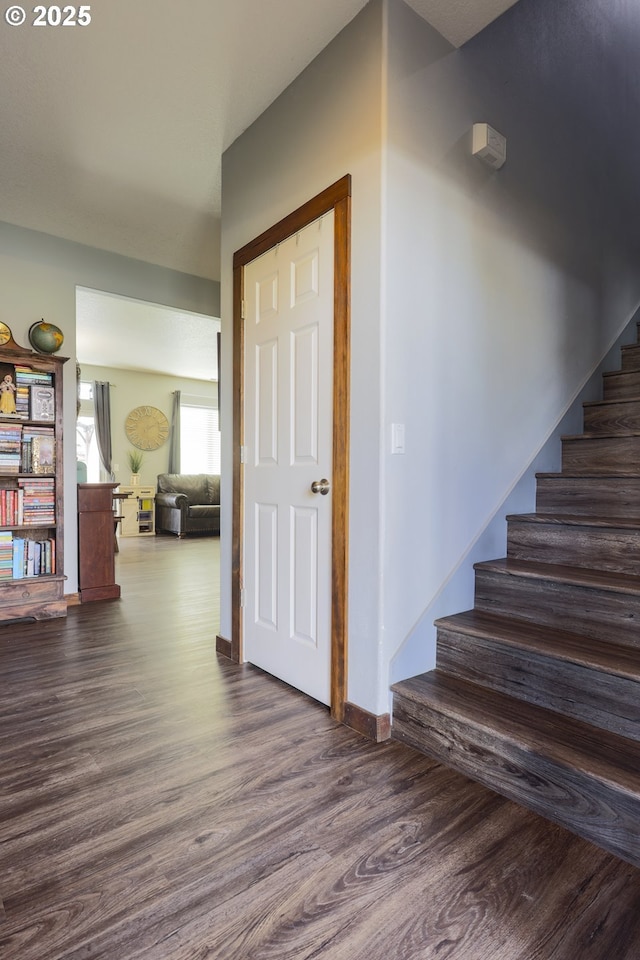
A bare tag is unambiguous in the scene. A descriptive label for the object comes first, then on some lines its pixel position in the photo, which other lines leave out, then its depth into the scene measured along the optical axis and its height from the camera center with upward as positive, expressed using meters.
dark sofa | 8.22 -0.64
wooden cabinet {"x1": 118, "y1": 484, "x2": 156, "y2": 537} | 8.55 -0.80
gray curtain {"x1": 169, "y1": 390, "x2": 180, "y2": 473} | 9.35 +0.63
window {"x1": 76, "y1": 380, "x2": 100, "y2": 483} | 8.45 +0.49
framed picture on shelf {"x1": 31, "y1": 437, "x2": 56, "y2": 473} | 3.65 +0.07
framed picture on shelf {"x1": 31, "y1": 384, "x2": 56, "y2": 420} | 3.66 +0.45
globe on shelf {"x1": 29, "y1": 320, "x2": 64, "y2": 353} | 3.72 +0.94
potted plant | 8.87 +0.04
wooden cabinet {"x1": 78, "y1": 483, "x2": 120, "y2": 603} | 4.07 -0.63
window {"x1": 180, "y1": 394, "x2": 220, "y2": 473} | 9.56 +0.58
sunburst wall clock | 8.91 +0.67
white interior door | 2.17 +0.04
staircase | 1.42 -0.71
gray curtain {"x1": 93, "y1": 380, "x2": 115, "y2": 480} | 8.52 +0.82
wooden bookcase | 3.55 -0.17
